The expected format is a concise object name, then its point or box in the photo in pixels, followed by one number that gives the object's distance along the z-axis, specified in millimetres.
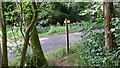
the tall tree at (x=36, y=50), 4511
